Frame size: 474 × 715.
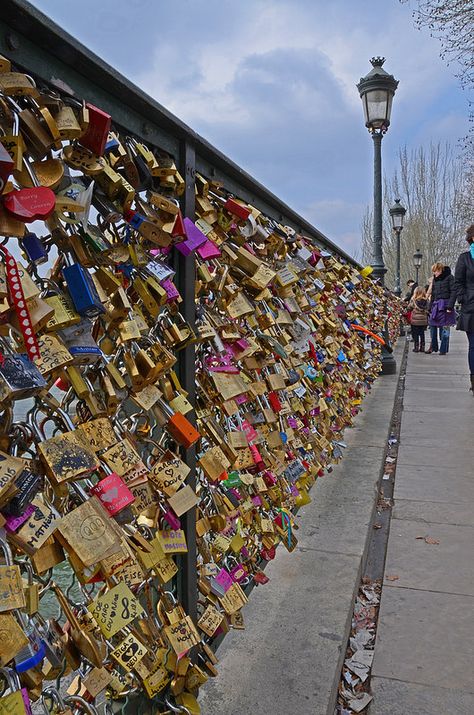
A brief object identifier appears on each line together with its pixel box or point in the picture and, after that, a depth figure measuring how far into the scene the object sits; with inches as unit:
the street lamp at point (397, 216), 674.5
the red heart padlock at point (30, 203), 32.5
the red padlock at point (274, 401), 85.2
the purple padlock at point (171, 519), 50.7
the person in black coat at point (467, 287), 239.3
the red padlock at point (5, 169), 31.2
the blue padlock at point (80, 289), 38.1
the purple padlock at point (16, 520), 32.5
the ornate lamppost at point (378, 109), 310.7
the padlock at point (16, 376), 31.3
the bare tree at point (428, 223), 1643.7
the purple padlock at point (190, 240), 54.4
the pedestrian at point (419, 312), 486.0
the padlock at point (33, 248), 36.6
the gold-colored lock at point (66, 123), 35.3
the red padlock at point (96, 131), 38.1
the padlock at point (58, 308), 36.6
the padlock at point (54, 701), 38.2
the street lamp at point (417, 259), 1139.9
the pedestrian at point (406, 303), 645.4
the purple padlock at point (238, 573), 71.7
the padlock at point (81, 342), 38.1
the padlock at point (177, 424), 51.6
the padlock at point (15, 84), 31.9
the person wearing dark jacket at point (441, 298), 373.4
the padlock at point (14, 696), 30.6
